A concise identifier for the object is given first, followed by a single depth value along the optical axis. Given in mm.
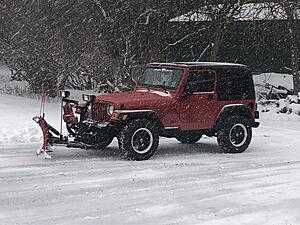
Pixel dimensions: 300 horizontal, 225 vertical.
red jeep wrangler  10555
